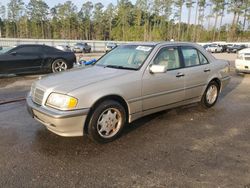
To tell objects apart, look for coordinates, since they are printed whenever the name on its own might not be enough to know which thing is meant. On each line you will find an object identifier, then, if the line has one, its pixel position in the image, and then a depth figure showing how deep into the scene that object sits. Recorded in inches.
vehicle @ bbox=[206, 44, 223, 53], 1615.4
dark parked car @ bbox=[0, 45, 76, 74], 376.2
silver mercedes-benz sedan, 139.0
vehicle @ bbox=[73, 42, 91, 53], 1348.4
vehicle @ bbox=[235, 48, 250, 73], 419.8
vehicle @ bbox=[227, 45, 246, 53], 1620.3
